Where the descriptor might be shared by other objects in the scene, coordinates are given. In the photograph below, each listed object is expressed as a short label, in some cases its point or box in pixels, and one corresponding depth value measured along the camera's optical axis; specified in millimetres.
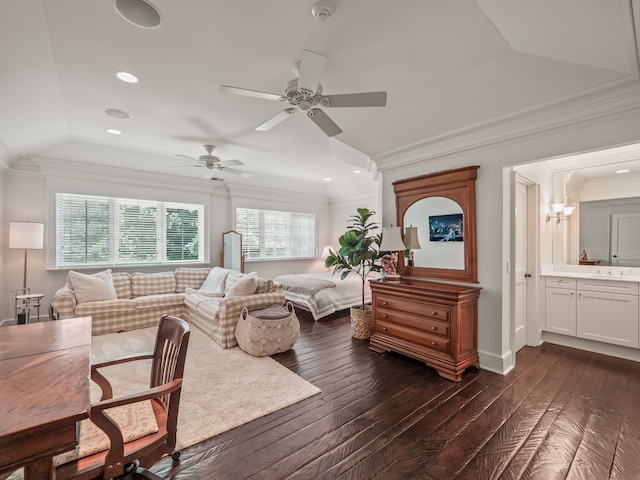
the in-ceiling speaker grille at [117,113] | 3388
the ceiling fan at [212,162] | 4277
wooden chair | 1099
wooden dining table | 792
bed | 4938
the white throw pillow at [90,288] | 4078
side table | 3869
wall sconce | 3996
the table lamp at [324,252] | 7886
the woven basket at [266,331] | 3324
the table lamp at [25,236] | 3930
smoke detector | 1793
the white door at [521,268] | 3564
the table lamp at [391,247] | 3605
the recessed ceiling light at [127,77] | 2615
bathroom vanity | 3240
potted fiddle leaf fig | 4016
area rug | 2162
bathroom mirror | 3639
